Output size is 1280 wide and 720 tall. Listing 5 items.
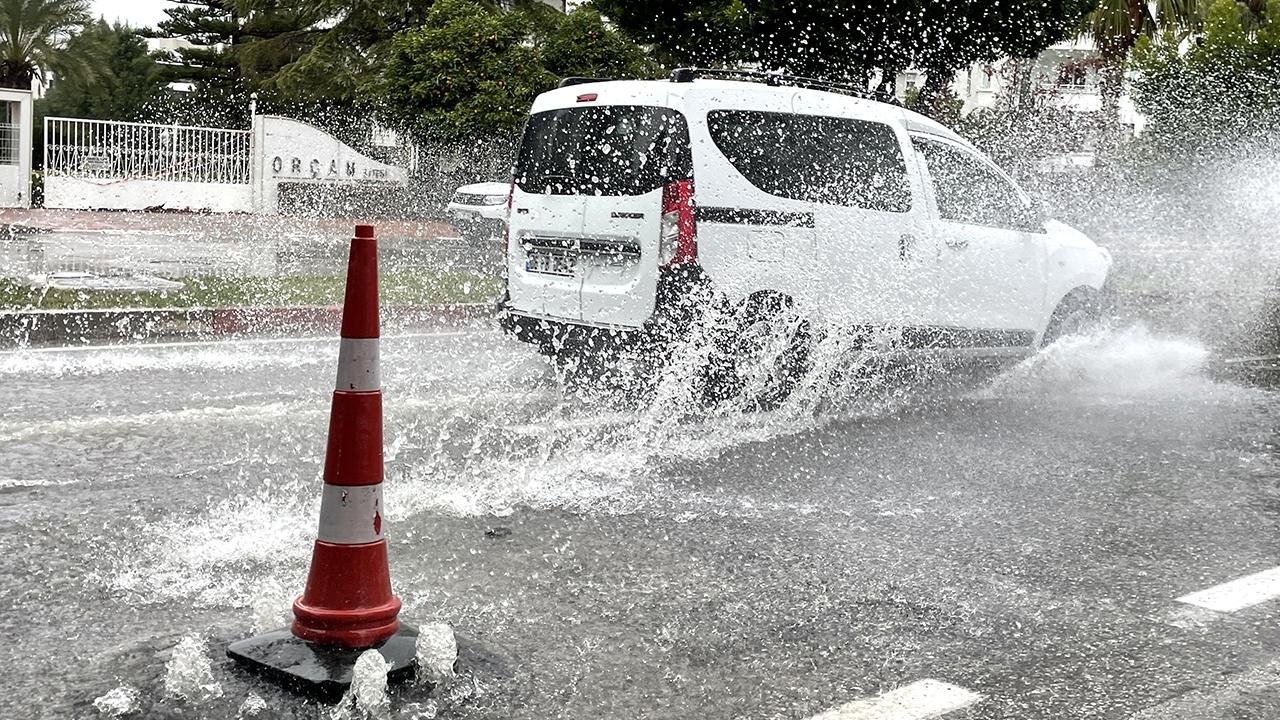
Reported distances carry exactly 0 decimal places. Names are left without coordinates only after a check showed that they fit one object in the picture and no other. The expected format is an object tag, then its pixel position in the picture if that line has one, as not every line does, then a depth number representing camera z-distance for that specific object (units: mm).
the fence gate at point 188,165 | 25953
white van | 7656
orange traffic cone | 3684
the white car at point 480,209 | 21781
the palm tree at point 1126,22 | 36812
